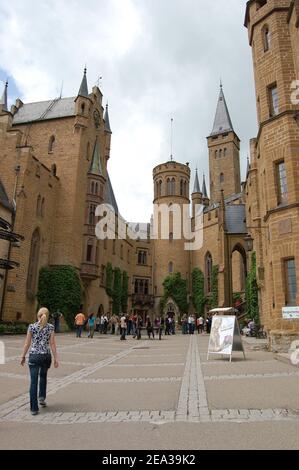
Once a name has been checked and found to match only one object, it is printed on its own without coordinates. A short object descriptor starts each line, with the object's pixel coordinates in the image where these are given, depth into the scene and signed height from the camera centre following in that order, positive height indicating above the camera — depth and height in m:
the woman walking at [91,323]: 24.52 +0.03
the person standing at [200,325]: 35.84 +0.08
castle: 15.18 +9.32
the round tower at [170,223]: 51.16 +14.74
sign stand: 12.67 -0.35
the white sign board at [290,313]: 13.70 +0.52
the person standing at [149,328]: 26.02 -0.23
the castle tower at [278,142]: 14.42 +7.57
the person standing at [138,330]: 25.42 -0.35
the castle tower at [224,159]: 69.62 +31.15
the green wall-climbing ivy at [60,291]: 31.12 +2.64
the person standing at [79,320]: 23.67 +0.23
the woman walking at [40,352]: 5.93 -0.46
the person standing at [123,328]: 23.49 -0.21
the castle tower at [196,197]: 64.94 +21.73
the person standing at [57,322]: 28.47 +0.11
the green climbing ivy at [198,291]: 48.25 +4.48
